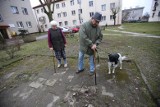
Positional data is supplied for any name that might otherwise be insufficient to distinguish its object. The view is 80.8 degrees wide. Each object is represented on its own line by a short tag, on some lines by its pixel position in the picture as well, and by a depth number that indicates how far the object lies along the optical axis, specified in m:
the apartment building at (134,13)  55.78
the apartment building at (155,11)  29.09
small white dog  2.93
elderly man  2.62
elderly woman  3.47
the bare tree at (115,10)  24.22
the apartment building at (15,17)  17.38
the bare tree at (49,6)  12.39
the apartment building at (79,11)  25.83
